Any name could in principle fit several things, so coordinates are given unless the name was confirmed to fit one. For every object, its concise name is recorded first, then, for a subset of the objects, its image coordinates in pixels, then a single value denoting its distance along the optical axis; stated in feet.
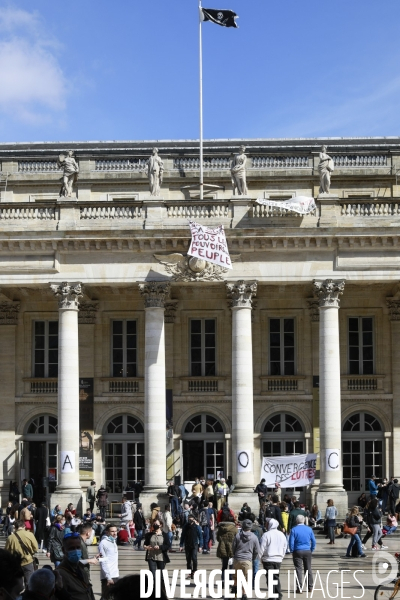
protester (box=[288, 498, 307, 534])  83.61
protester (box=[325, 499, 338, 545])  105.29
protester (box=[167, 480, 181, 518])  117.70
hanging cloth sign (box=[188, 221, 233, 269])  117.81
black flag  135.54
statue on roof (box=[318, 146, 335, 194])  124.26
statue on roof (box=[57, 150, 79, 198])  124.26
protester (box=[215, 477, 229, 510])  118.01
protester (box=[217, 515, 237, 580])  71.00
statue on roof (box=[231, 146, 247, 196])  123.75
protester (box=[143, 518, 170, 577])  69.31
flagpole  127.89
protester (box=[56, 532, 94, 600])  42.60
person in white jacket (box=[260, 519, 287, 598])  65.72
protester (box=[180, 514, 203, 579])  78.64
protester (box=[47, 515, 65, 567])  68.80
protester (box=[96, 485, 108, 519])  121.42
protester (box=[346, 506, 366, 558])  92.02
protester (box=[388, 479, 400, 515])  119.65
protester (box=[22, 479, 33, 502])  125.49
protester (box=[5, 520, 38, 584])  57.77
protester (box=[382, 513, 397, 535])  101.55
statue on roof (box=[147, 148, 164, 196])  124.26
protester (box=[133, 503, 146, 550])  102.01
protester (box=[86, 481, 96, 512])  125.23
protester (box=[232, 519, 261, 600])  65.16
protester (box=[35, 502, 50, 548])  99.71
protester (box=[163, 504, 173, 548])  98.42
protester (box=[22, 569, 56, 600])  29.50
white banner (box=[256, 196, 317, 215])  120.98
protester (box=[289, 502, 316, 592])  66.74
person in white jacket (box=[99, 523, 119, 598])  59.72
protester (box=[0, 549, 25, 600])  26.37
